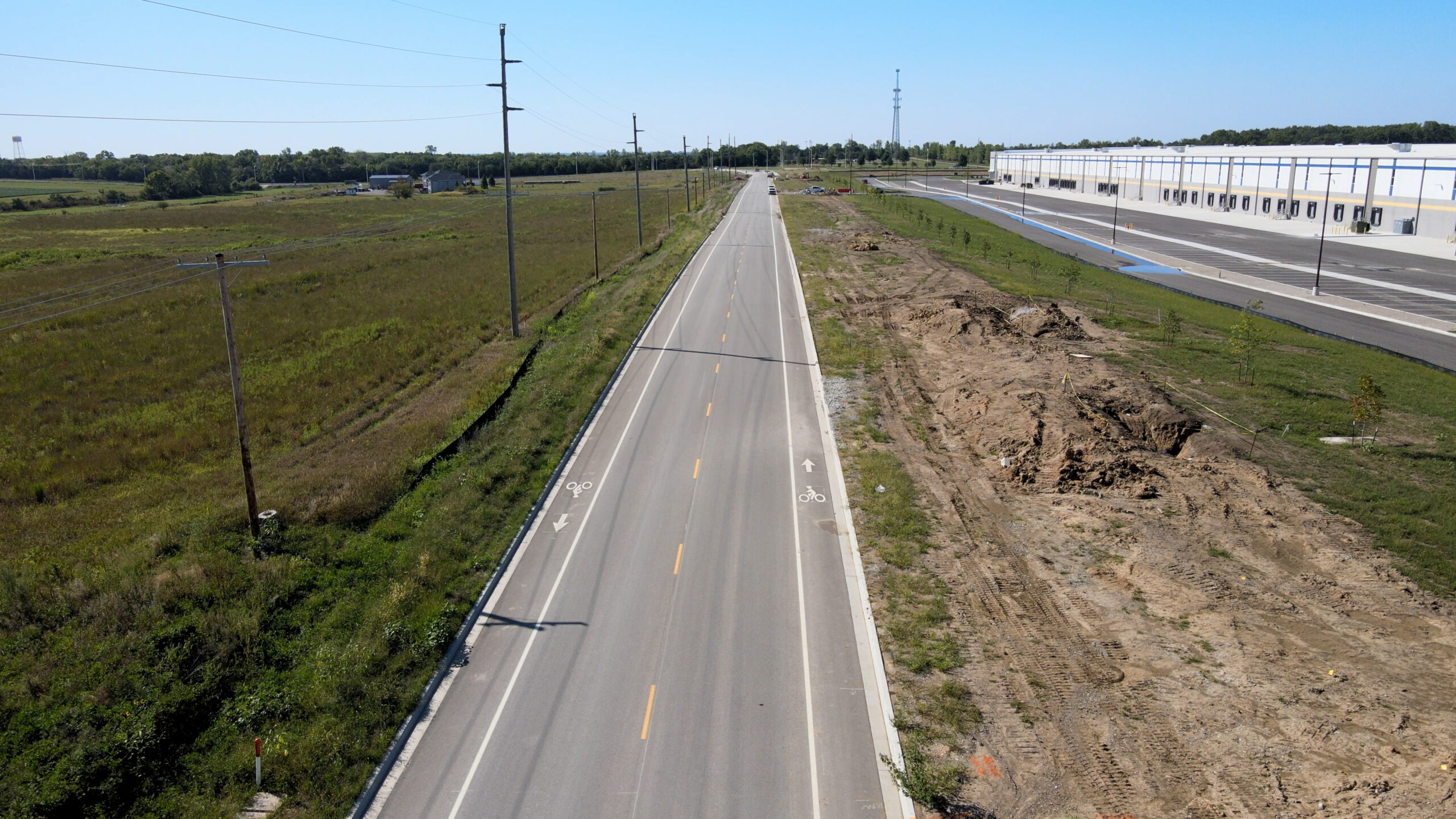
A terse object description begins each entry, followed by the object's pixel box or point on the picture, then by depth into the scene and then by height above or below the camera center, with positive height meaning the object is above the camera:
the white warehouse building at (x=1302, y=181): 77.56 +6.05
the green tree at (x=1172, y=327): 39.59 -4.39
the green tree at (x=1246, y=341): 33.88 -4.36
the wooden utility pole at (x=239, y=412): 19.05 -4.09
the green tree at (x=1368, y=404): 26.53 -5.35
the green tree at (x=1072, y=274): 53.09 -2.52
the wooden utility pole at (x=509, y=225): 40.97 +0.53
